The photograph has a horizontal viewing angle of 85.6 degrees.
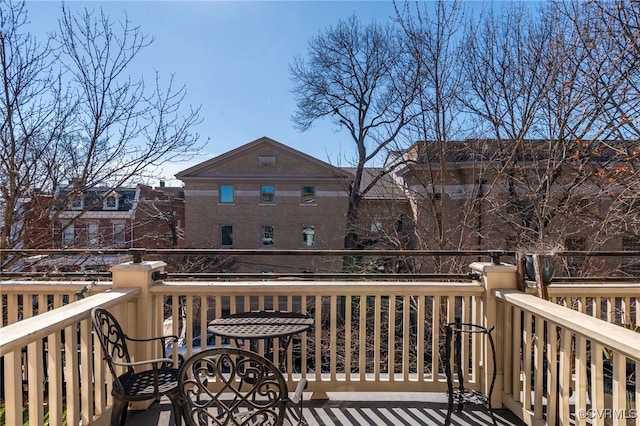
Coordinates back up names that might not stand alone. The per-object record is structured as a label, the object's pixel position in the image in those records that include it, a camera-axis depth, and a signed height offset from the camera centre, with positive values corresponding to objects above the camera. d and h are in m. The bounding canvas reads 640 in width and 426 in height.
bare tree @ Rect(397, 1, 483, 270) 6.61 +1.66
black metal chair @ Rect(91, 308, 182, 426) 1.69 -0.88
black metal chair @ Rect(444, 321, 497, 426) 2.11 -1.11
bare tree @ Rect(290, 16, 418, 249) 8.38 +3.90
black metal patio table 1.89 -0.66
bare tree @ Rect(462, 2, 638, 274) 5.02 +1.70
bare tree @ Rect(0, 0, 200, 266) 5.20 +1.73
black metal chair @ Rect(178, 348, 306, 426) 1.33 -0.68
